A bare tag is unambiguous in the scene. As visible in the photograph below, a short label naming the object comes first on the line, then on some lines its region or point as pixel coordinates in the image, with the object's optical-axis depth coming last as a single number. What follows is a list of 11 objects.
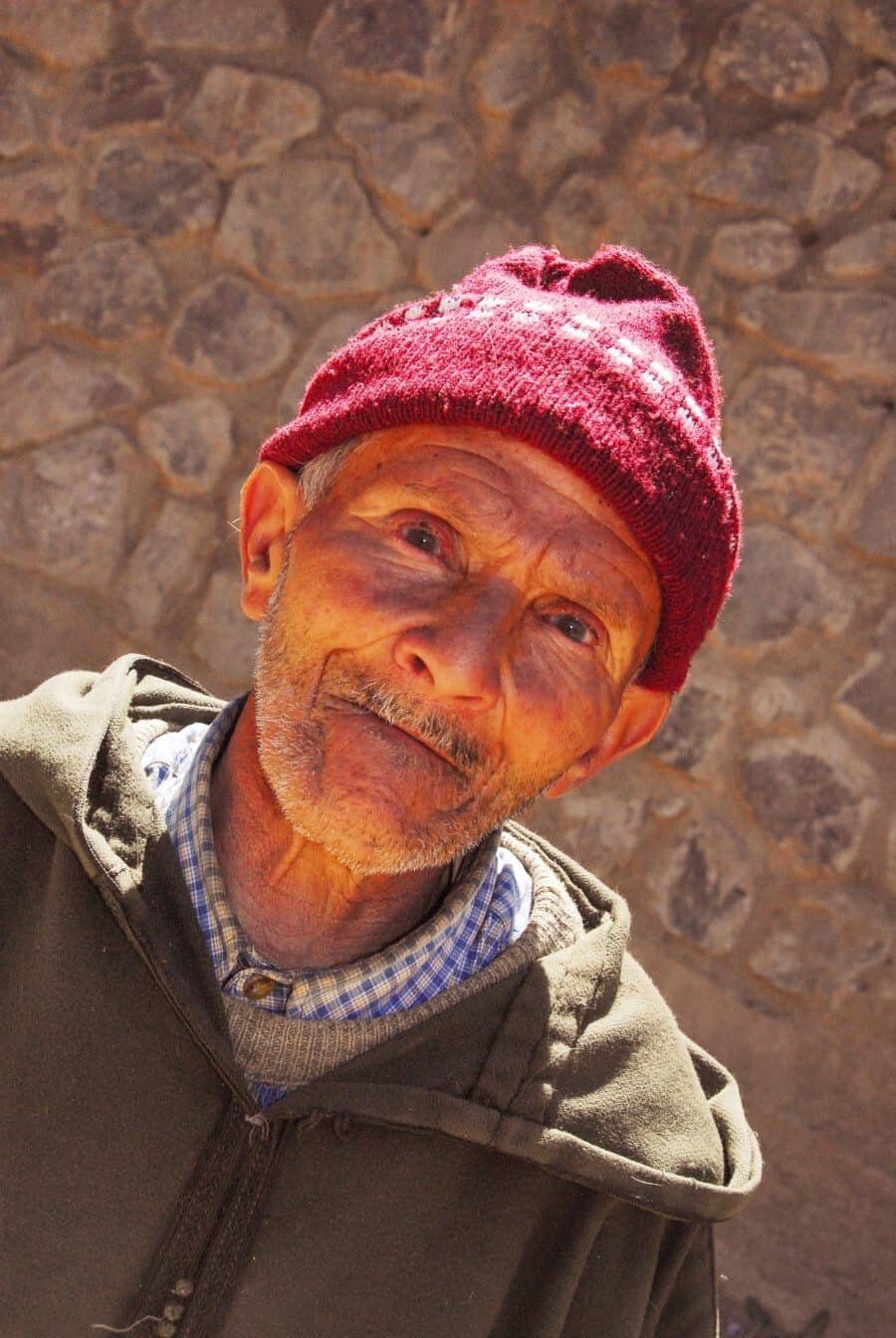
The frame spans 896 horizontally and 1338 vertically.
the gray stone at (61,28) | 3.32
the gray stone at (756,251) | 3.15
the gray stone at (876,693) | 3.05
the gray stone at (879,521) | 3.07
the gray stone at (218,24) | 3.32
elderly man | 1.42
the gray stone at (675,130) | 3.20
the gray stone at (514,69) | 3.27
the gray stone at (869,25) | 3.09
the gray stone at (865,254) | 3.07
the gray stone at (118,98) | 3.34
